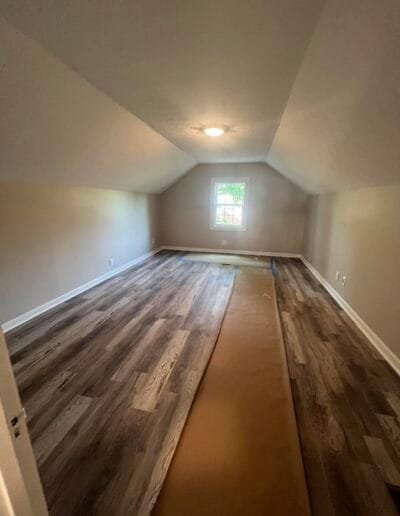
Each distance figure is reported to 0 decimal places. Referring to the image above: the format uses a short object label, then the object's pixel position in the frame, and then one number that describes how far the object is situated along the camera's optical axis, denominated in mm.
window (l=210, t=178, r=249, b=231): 5641
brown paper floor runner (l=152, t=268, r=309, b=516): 1079
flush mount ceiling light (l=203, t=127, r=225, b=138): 2794
